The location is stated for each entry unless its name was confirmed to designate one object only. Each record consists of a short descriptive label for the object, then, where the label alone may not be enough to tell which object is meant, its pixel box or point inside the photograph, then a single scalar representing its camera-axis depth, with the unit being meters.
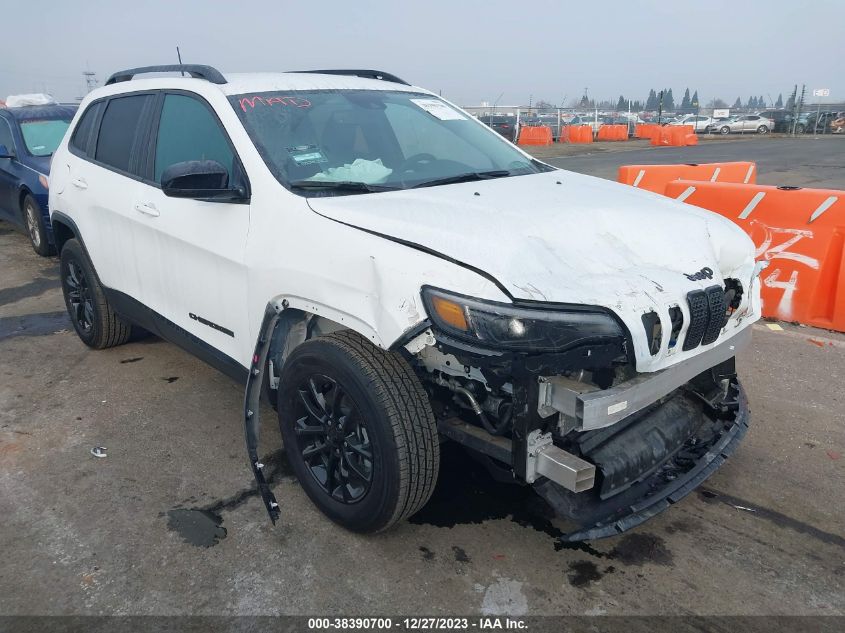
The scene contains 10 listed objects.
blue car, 7.96
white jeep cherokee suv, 2.30
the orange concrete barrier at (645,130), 33.26
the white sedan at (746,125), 37.41
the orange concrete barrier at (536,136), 29.33
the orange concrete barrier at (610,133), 33.25
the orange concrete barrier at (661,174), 8.19
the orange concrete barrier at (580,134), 31.23
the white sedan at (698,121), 38.00
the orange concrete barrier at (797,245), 5.25
